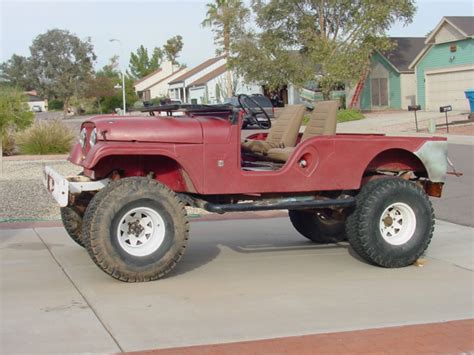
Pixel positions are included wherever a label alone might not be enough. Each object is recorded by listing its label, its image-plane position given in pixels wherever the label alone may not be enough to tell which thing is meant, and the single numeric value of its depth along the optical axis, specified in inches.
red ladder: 1765.5
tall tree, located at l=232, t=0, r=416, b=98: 1574.8
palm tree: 1717.5
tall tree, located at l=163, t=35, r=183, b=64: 3954.5
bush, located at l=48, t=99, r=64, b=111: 3566.4
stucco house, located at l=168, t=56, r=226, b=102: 2549.2
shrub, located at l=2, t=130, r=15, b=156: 872.9
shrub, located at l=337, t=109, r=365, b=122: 1542.8
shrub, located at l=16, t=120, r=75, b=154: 846.5
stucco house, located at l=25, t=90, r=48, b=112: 3513.8
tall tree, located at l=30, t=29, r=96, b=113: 3229.6
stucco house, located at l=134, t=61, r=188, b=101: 3277.6
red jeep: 253.8
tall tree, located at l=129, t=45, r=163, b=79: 4508.9
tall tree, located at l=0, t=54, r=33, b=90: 3356.3
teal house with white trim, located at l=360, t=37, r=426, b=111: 1702.8
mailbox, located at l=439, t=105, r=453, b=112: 1041.3
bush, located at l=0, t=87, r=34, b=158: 887.1
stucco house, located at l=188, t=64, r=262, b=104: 2217.0
